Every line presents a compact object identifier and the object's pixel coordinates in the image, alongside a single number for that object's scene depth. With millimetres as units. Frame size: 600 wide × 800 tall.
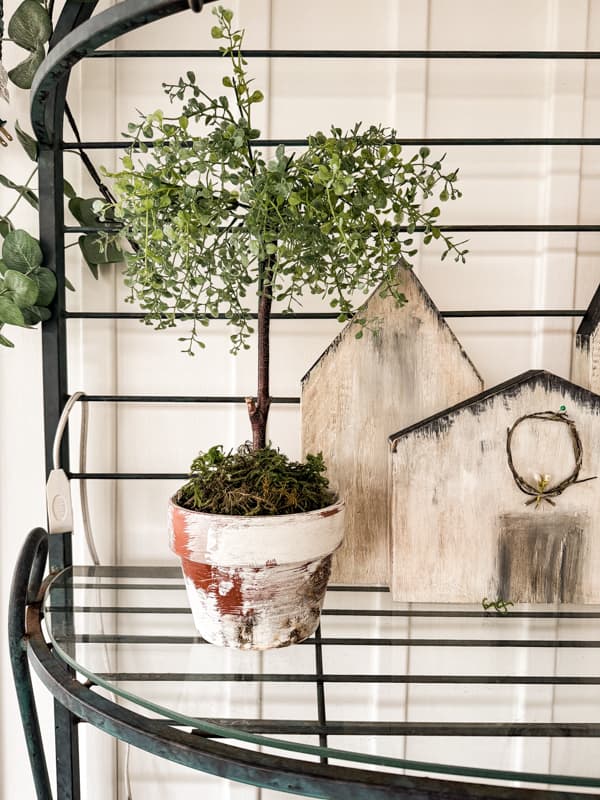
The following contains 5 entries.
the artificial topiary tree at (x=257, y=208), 632
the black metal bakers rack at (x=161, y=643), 485
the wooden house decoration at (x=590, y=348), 800
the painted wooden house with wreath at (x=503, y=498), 747
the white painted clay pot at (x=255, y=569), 620
